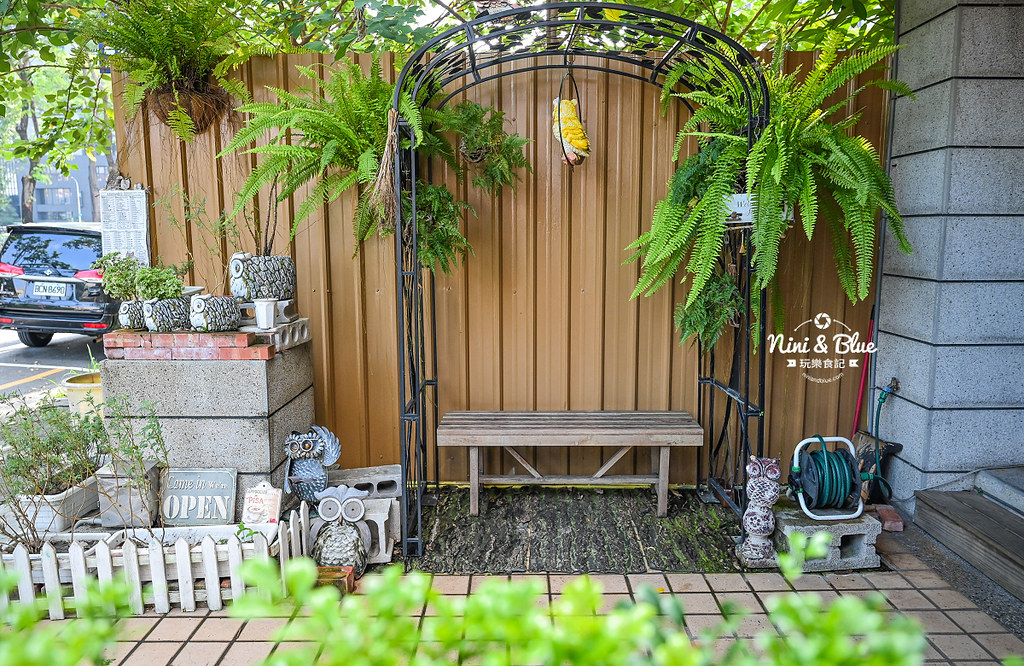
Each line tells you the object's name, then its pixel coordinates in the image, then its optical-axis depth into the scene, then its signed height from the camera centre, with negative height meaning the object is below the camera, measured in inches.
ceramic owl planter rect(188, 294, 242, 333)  133.5 -13.8
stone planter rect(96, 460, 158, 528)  132.2 -51.0
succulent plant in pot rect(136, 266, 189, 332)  134.9 -11.7
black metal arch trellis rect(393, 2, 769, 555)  123.0 +36.8
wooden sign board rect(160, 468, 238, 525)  134.6 -51.6
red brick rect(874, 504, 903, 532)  142.9 -59.4
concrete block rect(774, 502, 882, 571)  128.8 -57.8
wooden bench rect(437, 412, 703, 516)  146.7 -42.1
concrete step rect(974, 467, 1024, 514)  132.8 -49.8
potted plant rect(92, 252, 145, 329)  137.5 -8.6
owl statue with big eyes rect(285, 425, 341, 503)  142.2 -47.2
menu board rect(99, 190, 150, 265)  157.3 +5.4
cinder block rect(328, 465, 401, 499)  148.9 -53.1
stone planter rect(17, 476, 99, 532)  133.0 -53.8
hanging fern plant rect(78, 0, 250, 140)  135.4 +41.6
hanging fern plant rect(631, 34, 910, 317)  120.3 +12.2
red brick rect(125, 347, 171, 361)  135.5 -22.1
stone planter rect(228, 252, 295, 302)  140.9 -6.8
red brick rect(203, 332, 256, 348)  134.5 -19.1
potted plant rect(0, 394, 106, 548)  125.3 -44.0
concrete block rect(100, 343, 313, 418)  135.1 -28.6
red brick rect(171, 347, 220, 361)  135.3 -22.1
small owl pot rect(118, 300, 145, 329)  137.5 -14.2
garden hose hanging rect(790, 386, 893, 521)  132.5 -47.7
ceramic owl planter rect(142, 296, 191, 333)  135.0 -14.2
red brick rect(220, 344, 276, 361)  135.0 -22.0
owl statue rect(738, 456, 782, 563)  130.0 -52.7
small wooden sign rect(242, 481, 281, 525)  130.4 -51.3
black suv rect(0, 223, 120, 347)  285.6 -15.5
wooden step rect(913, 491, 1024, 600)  118.2 -54.9
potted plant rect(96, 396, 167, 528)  127.6 -44.9
